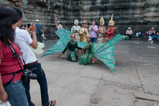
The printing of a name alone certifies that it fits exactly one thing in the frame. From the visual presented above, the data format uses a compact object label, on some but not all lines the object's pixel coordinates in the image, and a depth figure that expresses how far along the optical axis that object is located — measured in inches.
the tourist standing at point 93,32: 293.5
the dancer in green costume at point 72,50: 214.6
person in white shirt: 70.5
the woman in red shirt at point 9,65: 47.6
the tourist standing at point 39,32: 323.2
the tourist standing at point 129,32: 497.2
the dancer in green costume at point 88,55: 195.0
